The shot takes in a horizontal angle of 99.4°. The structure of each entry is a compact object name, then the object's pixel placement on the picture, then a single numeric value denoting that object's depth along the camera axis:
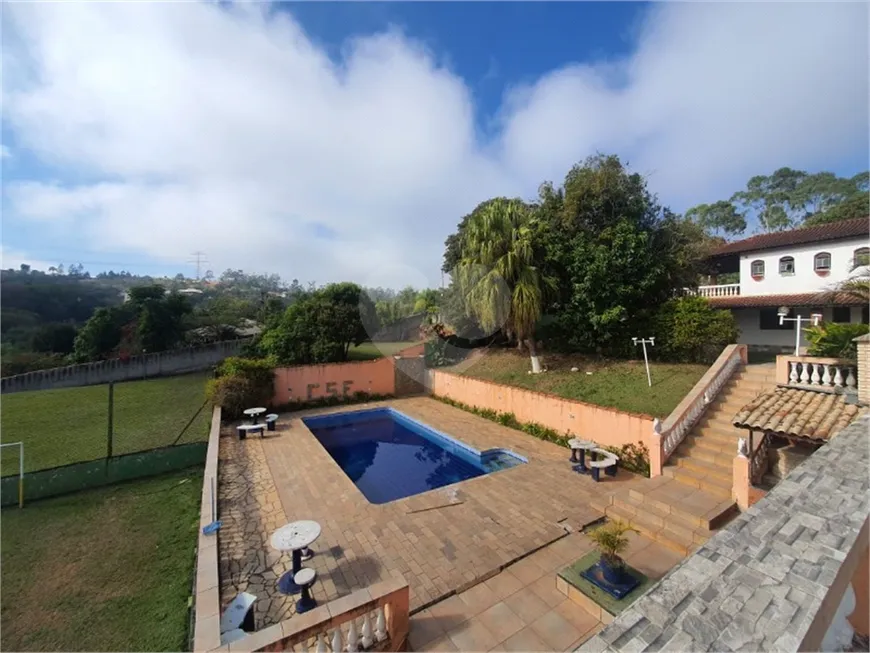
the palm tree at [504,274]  13.01
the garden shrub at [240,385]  13.73
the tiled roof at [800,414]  5.80
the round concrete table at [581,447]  8.59
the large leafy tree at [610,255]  12.77
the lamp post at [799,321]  8.70
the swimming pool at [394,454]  9.81
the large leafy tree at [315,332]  17.92
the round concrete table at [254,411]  12.55
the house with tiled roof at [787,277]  14.40
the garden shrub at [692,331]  11.22
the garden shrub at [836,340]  7.74
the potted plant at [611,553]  4.69
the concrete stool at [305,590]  4.68
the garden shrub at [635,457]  8.29
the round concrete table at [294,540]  5.10
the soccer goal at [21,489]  7.62
